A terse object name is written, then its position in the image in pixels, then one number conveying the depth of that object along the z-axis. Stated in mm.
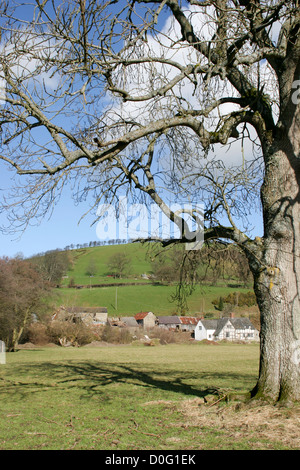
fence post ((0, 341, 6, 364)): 20219
